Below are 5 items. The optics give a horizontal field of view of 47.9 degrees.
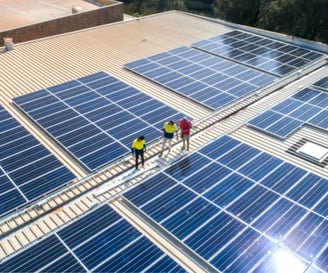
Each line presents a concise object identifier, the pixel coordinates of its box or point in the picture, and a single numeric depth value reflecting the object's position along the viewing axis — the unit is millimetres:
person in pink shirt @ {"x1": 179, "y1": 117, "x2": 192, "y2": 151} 16828
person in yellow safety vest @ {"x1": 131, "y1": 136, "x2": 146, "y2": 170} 15633
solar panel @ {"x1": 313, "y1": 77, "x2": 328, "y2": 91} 23066
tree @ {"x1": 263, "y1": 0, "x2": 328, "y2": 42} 40406
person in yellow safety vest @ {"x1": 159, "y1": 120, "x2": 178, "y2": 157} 16359
